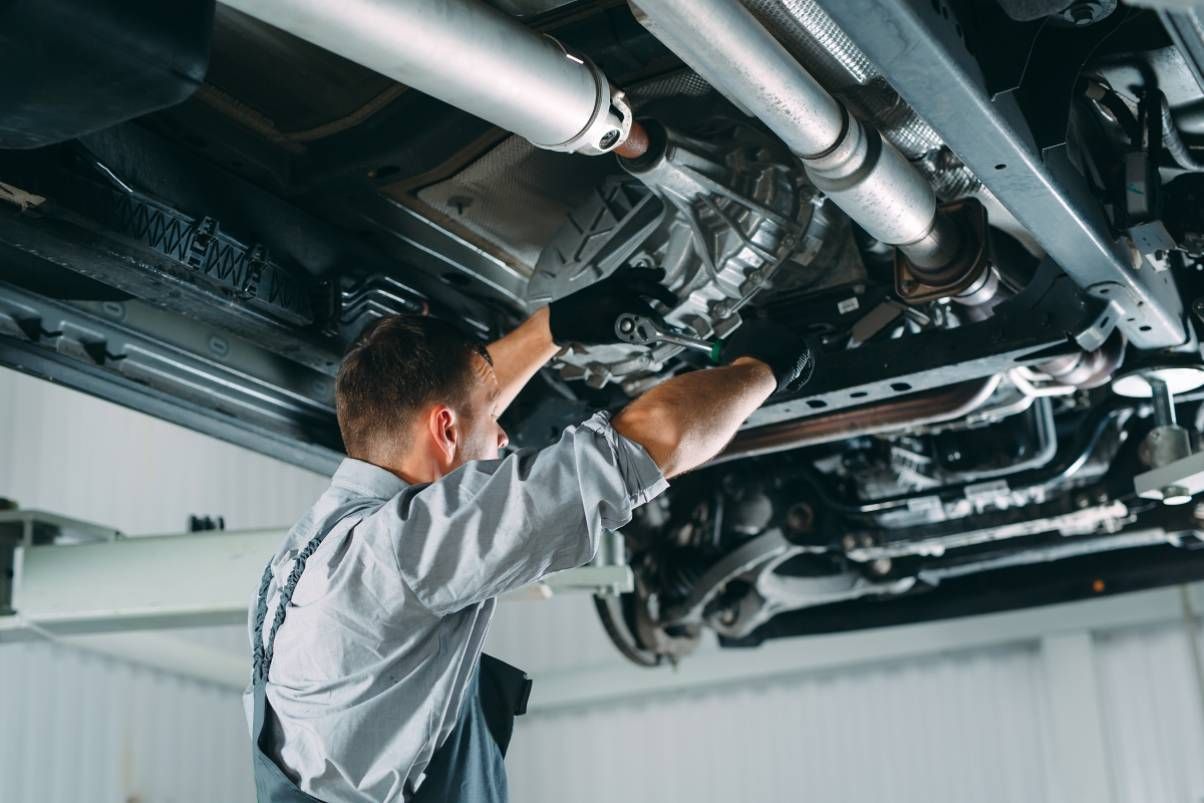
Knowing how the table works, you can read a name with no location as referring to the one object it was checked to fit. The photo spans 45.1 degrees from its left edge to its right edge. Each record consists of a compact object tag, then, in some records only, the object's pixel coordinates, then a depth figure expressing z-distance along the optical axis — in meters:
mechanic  2.10
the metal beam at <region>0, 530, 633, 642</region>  3.38
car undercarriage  2.13
